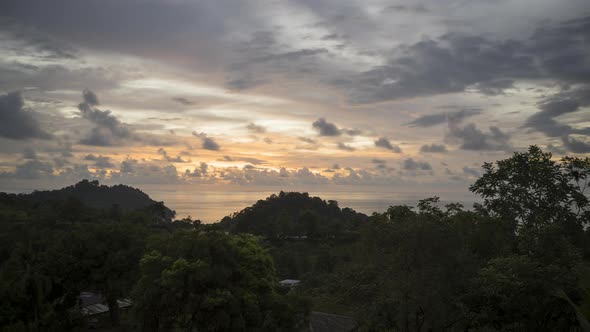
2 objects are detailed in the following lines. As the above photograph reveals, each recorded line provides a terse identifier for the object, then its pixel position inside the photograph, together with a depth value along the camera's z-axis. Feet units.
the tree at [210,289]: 47.52
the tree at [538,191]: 64.64
